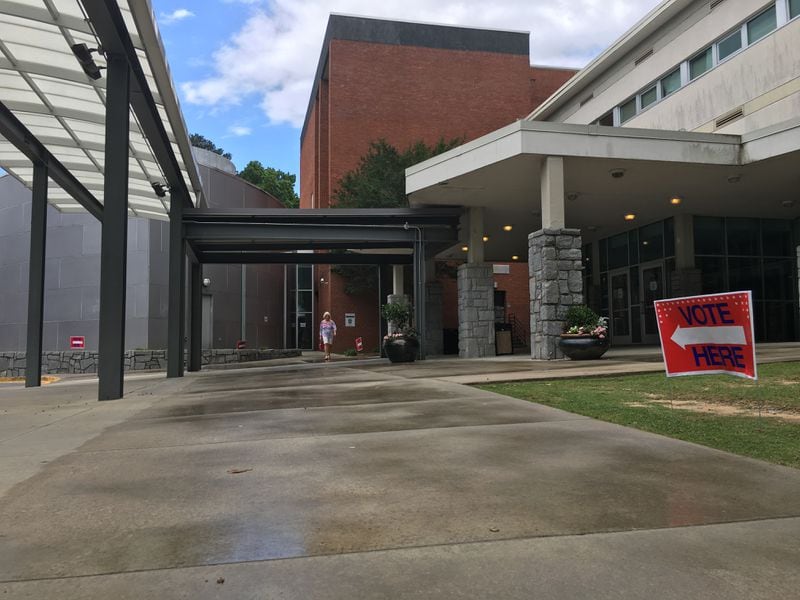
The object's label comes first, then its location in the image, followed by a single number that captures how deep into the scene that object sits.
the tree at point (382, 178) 27.62
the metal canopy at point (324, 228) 17.58
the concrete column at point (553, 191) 13.91
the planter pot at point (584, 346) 12.98
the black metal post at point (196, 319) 19.45
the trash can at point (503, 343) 19.31
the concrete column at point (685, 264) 20.25
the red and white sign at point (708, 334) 5.73
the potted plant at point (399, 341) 16.98
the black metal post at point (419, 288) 17.69
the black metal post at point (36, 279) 13.55
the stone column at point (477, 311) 17.97
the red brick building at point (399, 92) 32.81
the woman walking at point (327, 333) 22.30
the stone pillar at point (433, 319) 22.41
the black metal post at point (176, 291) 16.09
